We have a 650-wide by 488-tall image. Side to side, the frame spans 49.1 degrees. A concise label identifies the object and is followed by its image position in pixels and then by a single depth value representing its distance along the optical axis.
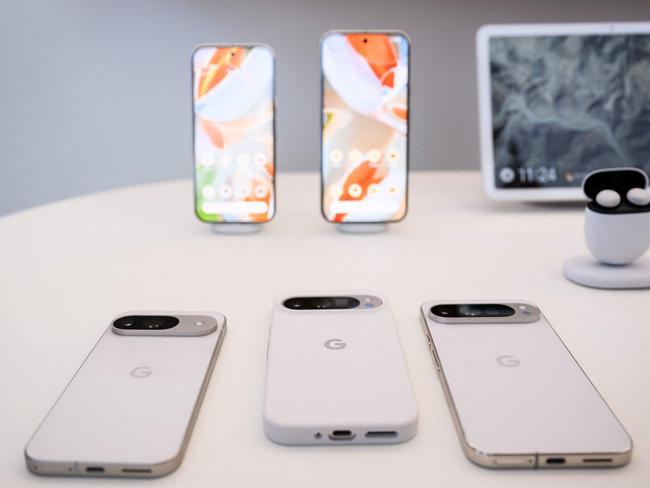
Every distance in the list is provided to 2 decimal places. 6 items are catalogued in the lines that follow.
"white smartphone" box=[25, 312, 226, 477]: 0.35
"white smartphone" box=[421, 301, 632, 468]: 0.36
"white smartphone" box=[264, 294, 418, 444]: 0.38
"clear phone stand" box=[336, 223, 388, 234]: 0.78
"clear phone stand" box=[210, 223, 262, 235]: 0.79
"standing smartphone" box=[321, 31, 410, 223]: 0.78
